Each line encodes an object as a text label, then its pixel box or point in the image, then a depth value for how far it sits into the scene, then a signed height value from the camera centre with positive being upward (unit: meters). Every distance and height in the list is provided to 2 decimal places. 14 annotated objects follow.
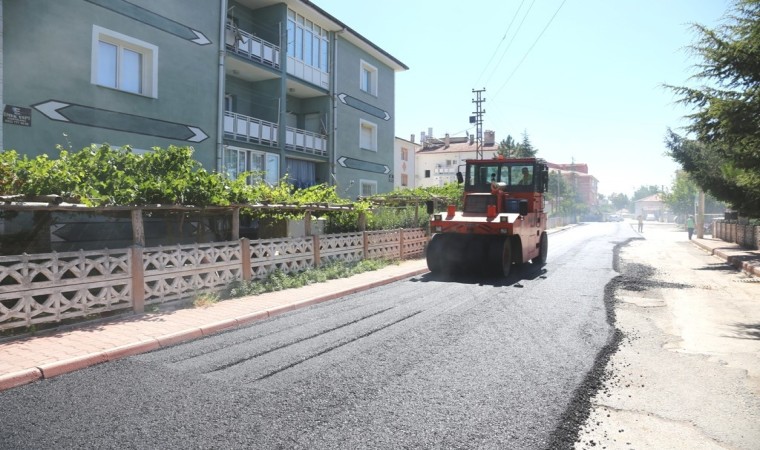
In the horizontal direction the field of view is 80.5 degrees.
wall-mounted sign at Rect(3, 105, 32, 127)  10.23 +2.28
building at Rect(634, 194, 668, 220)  134.09 +5.36
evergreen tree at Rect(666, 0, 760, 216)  9.45 +3.10
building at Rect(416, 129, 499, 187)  65.81 +9.68
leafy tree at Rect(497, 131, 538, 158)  51.81 +8.63
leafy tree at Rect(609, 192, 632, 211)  181.38 +8.75
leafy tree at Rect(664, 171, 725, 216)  61.69 +3.56
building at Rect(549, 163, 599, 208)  113.48 +11.02
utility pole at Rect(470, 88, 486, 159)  42.06 +9.86
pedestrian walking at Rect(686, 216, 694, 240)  31.20 -0.10
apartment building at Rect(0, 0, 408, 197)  10.84 +4.41
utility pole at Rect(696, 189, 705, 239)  30.59 +0.27
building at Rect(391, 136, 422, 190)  46.03 +6.05
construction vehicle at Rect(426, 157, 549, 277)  11.23 +0.00
